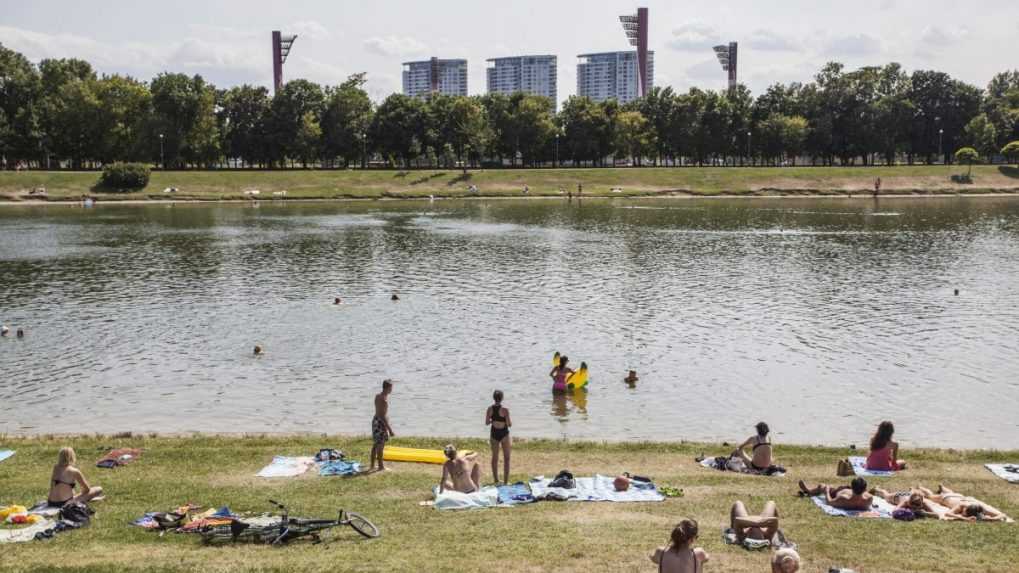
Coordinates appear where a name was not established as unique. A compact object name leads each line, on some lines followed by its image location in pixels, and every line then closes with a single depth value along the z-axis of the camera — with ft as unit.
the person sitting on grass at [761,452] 65.46
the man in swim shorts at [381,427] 65.36
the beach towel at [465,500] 55.98
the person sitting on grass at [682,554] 39.70
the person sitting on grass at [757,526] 48.16
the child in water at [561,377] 94.22
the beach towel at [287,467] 64.54
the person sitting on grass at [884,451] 64.49
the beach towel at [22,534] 48.93
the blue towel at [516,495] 57.41
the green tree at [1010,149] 450.30
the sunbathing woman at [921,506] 53.36
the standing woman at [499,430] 61.87
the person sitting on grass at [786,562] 38.86
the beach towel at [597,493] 57.31
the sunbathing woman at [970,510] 52.70
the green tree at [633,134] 505.25
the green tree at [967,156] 428.97
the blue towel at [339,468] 65.26
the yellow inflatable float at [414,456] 69.36
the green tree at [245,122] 506.89
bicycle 48.73
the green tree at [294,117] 496.64
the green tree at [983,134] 486.71
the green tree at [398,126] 507.71
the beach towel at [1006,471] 62.18
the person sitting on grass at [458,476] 58.49
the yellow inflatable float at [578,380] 95.45
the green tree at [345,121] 504.84
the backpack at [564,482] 59.16
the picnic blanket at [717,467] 64.85
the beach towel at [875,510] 54.08
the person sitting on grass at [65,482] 54.75
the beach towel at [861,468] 63.98
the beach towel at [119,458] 66.95
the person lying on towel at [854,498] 54.80
